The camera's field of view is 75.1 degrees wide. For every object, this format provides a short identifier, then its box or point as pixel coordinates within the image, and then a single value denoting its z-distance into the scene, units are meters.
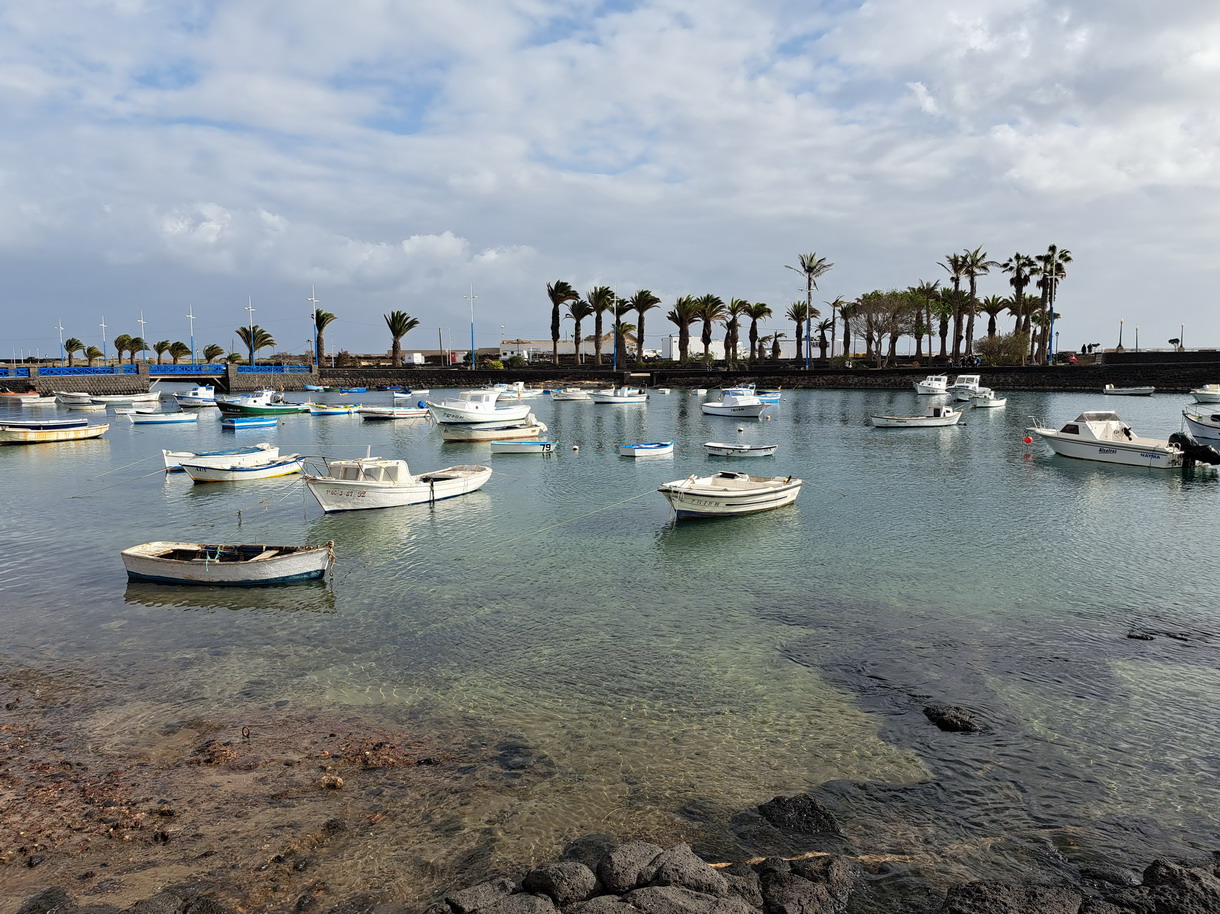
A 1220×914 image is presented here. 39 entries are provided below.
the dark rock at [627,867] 9.10
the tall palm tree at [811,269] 137.12
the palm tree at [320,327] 147.00
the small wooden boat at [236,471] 41.53
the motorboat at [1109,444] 44.84
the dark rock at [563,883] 8.93
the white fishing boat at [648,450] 51.09
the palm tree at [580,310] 145.38
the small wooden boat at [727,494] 30.91
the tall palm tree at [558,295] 145.00
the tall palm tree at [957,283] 131.50
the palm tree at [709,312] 143.12
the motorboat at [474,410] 63.62
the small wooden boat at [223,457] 42.60
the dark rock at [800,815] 10.92
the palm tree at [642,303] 142.50
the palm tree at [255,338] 149.75
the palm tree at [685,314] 143.75
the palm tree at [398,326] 148.95
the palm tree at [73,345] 174.12
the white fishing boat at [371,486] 33.03
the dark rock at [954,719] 13.95
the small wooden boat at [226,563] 22.30
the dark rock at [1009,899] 8.91
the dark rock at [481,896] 8.80
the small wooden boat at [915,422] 69.50
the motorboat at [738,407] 81.44
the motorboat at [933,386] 105.31
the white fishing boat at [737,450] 52.31
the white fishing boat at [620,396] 103.19
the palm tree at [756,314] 147.62
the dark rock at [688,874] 9.03
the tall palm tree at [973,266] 129.88
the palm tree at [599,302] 144.50
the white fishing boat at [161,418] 78.19
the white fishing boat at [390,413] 82.75
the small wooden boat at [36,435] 60.66
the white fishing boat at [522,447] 54.50
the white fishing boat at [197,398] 99.69
